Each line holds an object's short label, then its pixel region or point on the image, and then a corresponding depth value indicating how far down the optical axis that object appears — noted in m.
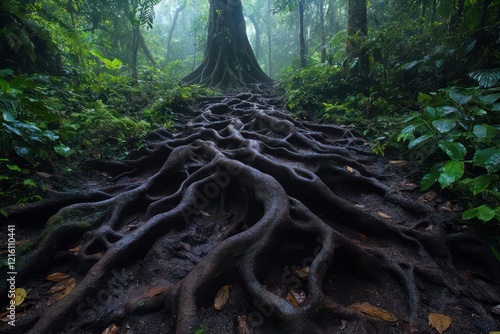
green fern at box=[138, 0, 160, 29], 6.41
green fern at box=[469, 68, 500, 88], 2.88
